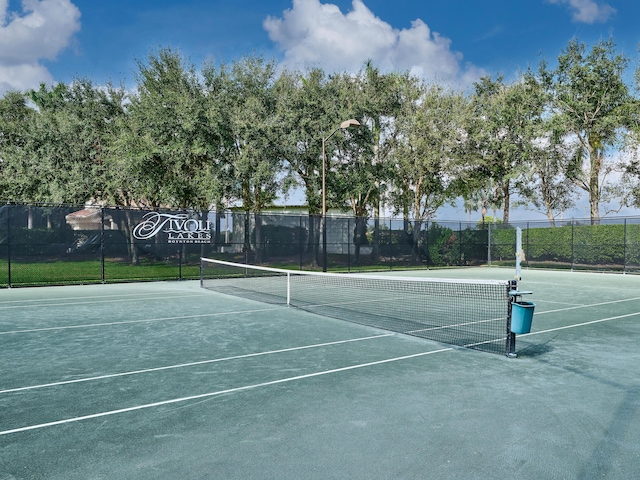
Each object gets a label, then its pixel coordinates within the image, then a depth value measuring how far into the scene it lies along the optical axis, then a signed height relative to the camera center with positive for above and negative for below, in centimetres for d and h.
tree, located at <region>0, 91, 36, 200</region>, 2365 +597
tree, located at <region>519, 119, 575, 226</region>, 3100 +491
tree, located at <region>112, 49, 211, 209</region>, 2111 +476
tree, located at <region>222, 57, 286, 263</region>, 2153 +518
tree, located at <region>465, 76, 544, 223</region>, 3125 +761
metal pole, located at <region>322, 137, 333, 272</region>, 1964 +3
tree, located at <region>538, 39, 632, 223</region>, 2908 +918
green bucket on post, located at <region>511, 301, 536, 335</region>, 580 -97
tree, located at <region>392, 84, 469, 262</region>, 2828 +652
